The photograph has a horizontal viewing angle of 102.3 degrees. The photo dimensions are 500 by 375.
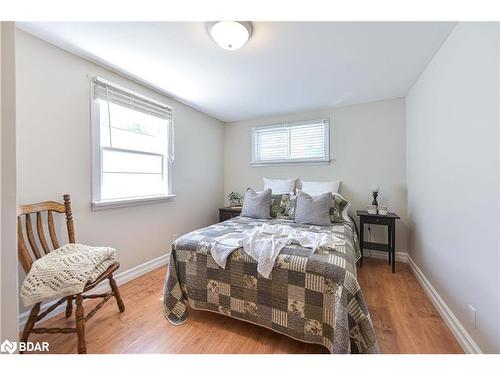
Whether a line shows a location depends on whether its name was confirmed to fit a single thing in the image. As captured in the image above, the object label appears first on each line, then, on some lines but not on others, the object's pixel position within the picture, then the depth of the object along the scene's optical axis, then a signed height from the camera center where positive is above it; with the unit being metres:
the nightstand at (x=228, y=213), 3.21 -0.43
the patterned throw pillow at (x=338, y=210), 2.48 -0.30
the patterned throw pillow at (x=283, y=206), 2.74 -0.28
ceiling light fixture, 1.41 +1.11
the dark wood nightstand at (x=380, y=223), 2.49 -0.54
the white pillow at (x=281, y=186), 3.22 +0.00
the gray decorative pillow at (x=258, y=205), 2.73 -0.27
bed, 1.17 -0.73
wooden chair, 1.28 -0.48
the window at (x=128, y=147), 1.98 +0.45
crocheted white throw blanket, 1.21 -0.57
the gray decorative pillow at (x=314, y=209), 2.37 -0.28
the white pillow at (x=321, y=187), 2.99 -0.01
